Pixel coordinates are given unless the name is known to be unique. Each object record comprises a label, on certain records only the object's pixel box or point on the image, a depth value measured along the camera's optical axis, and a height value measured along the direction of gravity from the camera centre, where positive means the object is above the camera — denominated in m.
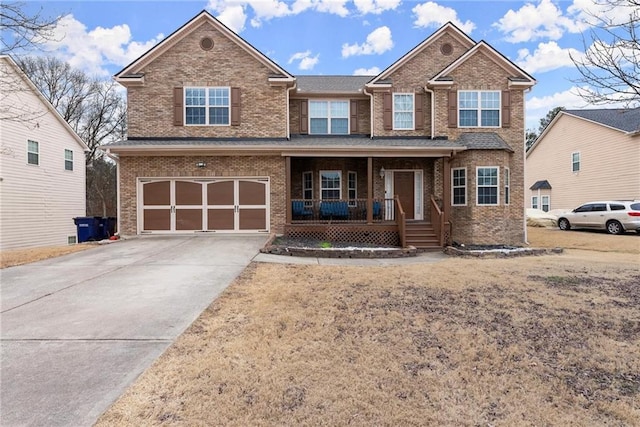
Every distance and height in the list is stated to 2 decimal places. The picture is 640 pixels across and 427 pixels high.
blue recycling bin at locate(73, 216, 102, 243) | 15.59 -0.72
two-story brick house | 13.02 +2.42
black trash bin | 16.44 -0.71
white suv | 16.44 -0.35
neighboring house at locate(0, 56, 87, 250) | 15.06 +1.80
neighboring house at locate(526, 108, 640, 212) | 18.78 +3.09
